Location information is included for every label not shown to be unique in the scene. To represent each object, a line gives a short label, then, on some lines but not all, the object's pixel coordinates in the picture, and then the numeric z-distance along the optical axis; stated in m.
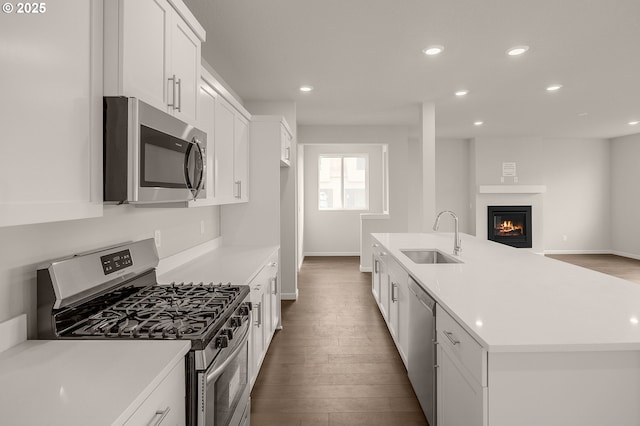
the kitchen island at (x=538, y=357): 1.32
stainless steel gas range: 1.34
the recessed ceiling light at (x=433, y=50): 3.30
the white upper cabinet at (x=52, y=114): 0.94
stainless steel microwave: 1.30
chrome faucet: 3.17
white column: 5.34
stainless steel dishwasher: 2.00
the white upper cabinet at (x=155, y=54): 1.31
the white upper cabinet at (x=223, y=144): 2.55
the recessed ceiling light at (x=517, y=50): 3.32
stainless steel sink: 3.50
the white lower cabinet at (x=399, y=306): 2.74
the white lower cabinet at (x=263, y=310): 2.51
